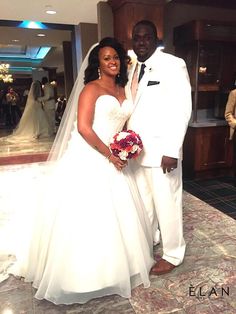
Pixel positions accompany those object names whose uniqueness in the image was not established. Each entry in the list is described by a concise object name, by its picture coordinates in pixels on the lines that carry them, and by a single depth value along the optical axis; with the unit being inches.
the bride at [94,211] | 64.4
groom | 67.3
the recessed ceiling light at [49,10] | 158.1
